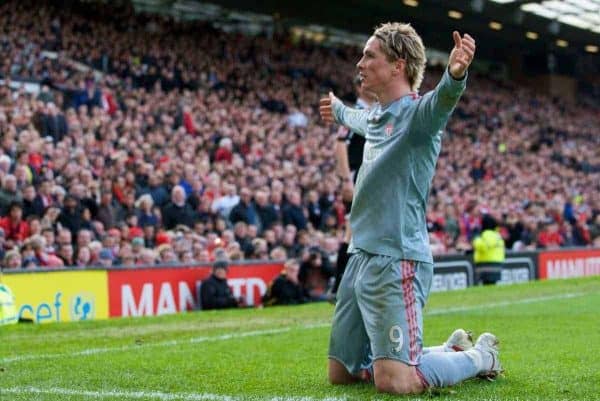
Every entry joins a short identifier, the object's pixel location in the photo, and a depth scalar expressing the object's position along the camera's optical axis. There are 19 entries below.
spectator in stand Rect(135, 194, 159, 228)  16.66
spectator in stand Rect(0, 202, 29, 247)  14.55
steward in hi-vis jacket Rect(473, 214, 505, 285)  20.84
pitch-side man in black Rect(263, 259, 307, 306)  15.69
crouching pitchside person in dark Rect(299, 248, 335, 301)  16.77
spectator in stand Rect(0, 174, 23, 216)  14.95
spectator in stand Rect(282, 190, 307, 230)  19.61
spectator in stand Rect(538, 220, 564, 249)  26.52
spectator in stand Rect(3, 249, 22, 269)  13.41
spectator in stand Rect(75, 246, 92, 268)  14.59
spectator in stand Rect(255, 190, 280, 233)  19.17
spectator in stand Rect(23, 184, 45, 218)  15.15
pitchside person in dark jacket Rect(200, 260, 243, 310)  14.98
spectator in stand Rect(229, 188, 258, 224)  18.66
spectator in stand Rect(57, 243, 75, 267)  14.39
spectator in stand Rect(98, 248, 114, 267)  14.91
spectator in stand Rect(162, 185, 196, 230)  17.53
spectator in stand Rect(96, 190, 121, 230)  16.17
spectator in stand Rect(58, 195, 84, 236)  15.29
